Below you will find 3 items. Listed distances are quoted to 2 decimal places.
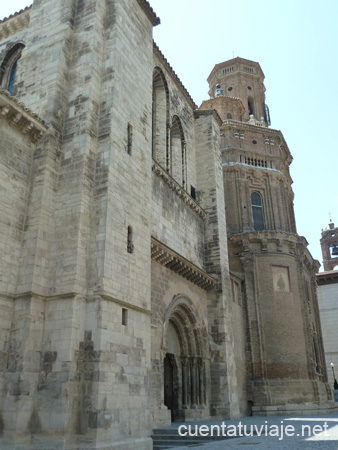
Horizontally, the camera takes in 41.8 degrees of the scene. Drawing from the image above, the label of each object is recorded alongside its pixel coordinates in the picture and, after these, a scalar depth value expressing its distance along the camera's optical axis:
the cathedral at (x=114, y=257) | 9.90
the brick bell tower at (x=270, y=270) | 21.59
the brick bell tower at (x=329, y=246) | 56.56
